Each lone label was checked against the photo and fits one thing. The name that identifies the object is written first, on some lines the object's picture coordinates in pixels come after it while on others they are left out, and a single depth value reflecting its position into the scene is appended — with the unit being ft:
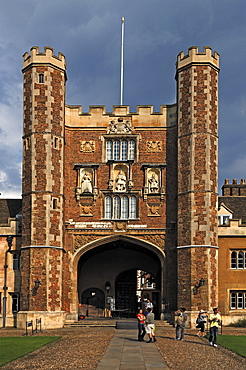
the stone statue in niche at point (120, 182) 120.98
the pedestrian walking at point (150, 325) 77.77
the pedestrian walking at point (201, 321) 91.40
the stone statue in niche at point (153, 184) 119.85
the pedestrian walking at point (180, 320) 82.99
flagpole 137.44
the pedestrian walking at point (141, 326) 81.10
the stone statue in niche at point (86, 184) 120.47
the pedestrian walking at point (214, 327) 76.23
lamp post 115.11
